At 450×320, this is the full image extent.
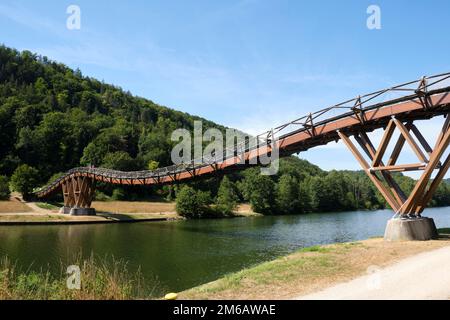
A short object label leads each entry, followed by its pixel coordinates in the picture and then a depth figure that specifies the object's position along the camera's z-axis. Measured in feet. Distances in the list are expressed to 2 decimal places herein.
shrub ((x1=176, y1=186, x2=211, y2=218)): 218.13
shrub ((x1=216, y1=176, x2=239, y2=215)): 243.60
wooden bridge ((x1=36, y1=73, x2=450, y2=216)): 54.60
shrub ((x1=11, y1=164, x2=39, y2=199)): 204.13
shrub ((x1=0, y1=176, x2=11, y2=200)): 194.88
